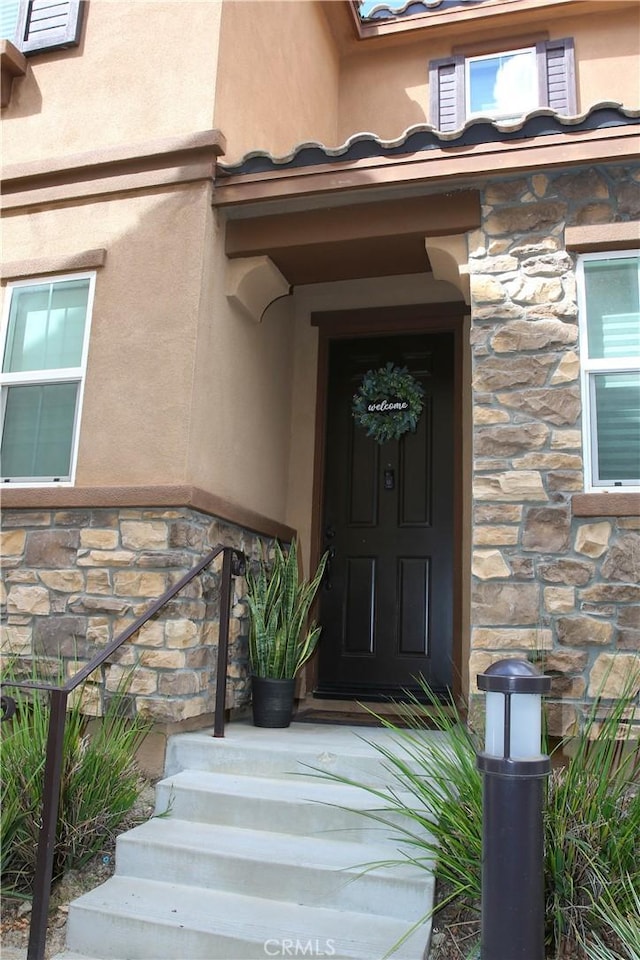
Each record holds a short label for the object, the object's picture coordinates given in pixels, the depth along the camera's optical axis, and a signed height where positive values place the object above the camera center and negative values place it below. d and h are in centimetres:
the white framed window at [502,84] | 638 +459
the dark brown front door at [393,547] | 512 +54
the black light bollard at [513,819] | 193 -47
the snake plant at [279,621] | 430 +1
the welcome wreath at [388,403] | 537 +156
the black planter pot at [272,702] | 425 -43
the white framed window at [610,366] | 378 +132
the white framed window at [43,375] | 442 +138
